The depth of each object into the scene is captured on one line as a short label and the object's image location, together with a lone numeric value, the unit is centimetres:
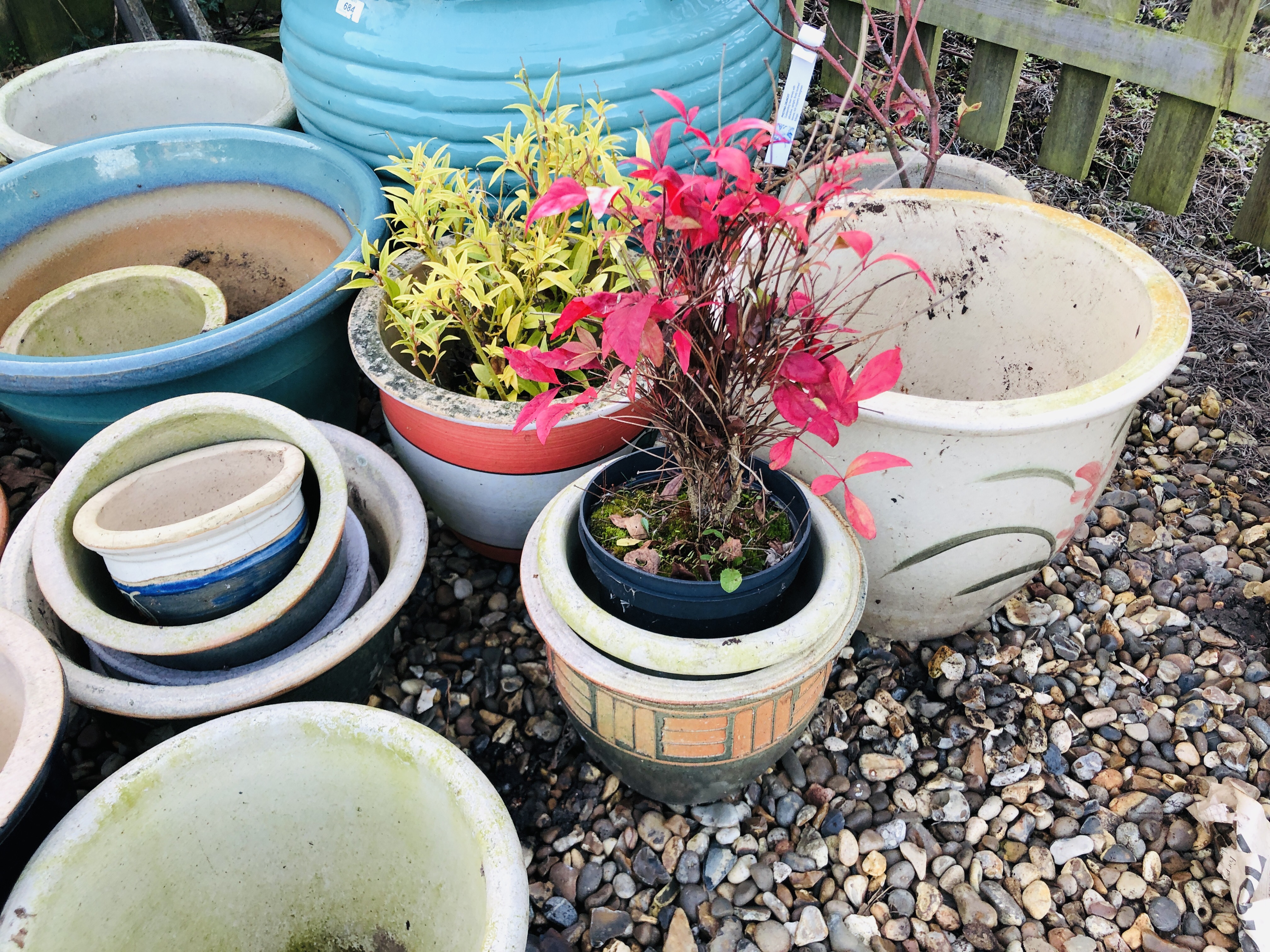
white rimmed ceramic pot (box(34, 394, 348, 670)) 141
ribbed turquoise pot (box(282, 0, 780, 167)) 196
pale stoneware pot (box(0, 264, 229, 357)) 206
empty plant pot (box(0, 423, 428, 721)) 141
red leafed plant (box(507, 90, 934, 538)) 102
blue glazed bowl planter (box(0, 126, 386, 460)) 184
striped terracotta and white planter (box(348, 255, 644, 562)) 170
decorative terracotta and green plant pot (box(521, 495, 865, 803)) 129
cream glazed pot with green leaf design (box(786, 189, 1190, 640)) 144
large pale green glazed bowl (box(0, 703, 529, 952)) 114
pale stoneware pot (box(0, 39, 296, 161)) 279
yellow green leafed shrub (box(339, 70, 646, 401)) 170
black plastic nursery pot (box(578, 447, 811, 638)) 132
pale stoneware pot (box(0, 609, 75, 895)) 117
